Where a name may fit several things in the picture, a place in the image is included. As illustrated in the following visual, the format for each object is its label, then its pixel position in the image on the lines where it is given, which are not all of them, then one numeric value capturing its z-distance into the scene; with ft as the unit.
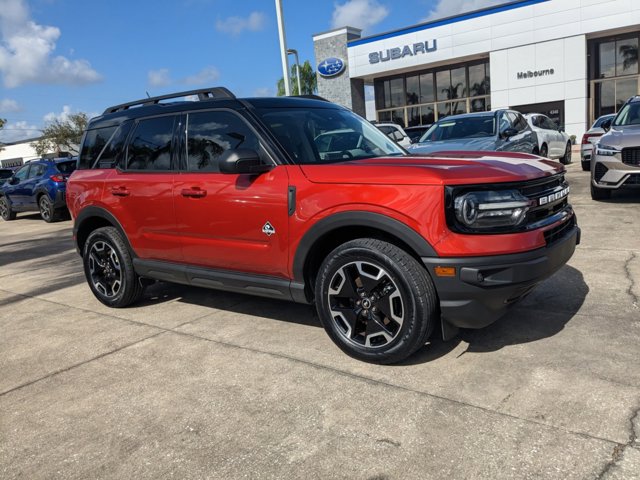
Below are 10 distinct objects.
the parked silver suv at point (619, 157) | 25.90
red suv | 10.07
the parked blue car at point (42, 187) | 44.32
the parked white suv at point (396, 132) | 47.44
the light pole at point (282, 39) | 60.03
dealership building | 85.97
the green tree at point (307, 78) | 195.11
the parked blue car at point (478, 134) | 29.94
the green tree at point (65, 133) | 191.83
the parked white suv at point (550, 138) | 43.62
